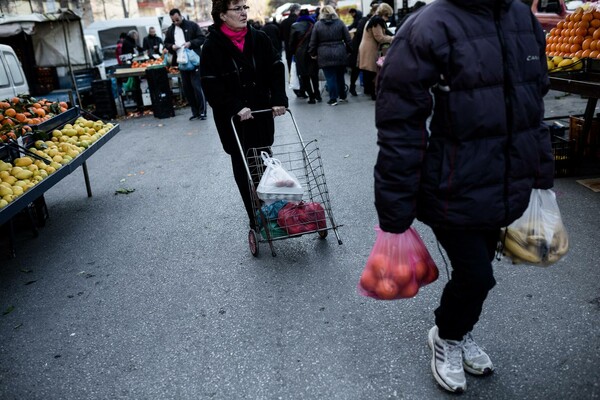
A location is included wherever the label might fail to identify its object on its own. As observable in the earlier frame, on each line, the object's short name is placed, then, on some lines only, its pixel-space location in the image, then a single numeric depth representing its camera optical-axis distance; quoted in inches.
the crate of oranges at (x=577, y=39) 212.2
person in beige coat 440.5
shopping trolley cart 170.9
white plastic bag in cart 166.2
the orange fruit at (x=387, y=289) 96.2
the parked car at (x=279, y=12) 1434.5
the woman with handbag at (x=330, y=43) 453.1
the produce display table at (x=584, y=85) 197.0
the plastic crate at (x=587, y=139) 235.0
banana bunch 96.3
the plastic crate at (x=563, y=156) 224.2
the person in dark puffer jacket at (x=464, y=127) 83.3
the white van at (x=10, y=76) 386.1
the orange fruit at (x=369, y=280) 97.6
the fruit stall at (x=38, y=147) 181.3
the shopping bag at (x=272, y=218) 173.6
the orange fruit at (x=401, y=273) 95.2
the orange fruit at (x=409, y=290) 96.7
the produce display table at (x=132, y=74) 521.0
